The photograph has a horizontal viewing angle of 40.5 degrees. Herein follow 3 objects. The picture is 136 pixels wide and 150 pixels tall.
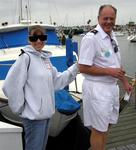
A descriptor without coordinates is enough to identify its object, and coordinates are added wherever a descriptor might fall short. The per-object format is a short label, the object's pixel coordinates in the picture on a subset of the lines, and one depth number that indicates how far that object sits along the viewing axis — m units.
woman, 1.80
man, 1.84
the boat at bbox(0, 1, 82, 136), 2.78
